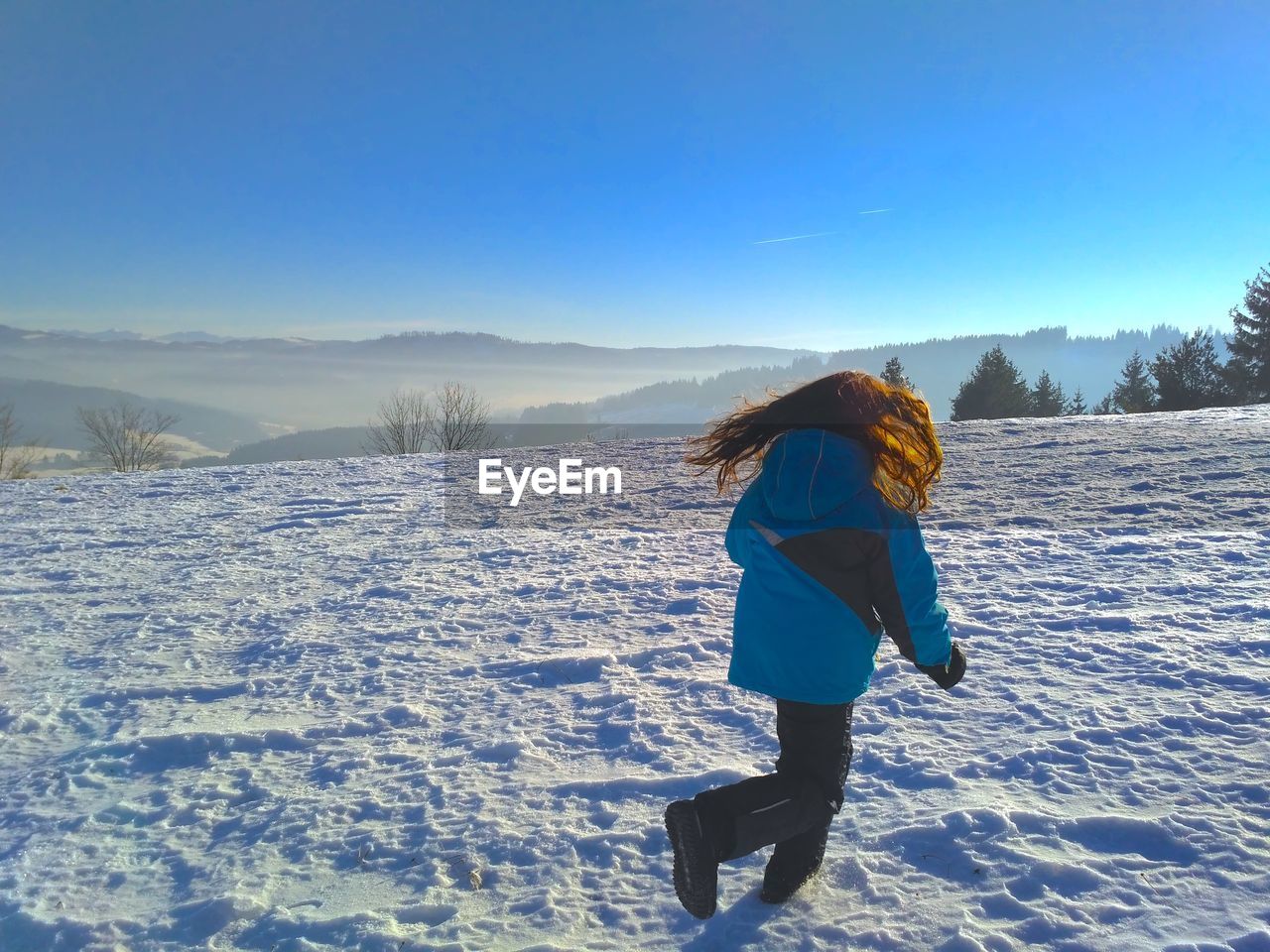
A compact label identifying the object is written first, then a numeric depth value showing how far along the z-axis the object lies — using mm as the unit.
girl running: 1964
